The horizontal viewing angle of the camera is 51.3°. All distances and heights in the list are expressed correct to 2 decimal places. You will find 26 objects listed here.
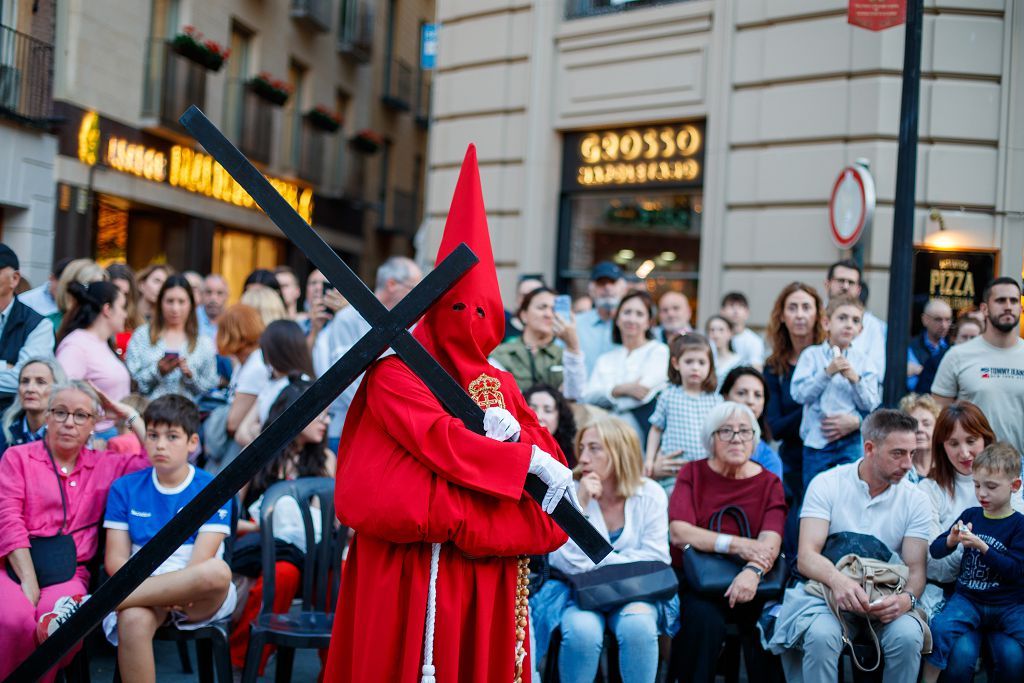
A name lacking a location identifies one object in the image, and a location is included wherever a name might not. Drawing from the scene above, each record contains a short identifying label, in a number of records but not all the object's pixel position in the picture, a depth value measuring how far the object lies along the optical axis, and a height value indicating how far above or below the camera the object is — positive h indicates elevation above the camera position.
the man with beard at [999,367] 6.34 +0.02
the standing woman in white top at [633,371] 7.33 -0.17
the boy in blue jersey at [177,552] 4.87 -1.12
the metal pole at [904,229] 6.32 +0.80
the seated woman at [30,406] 5.59 -0.51
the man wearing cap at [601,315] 8.59 +0.25
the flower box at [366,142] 24.89 +4.42
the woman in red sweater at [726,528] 5.42 -0.92
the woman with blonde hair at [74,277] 7.29 +0.25
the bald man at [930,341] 8.55 +0.21
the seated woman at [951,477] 5.45 -0.59
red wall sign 7.29 +2.38
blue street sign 14.91 +4.06
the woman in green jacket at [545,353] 7.25 -0.08
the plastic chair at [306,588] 5.06 -1.37
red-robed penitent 3.50 -0.58
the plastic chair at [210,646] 5.07 -1.58
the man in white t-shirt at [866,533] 5.07 -0.91
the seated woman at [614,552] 5.19 -1.06
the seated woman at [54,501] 4.92 -0.92
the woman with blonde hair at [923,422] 6.29 -0.33
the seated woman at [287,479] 6.04 -0.97
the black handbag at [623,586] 5.25 -1.18
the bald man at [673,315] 8.47 +0.28
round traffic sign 9.02 +1.35
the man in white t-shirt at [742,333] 8.94 +0.18
